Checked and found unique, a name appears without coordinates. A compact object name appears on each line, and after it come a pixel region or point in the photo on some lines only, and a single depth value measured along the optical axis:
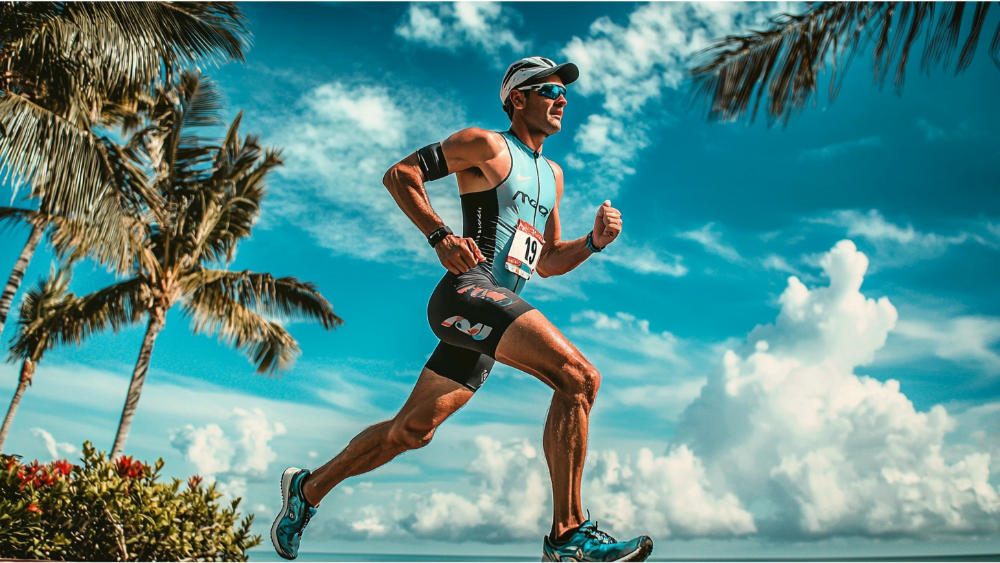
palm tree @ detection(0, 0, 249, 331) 8.81
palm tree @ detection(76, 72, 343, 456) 12.55
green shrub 5.04
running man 2.97
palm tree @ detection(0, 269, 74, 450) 14.14
